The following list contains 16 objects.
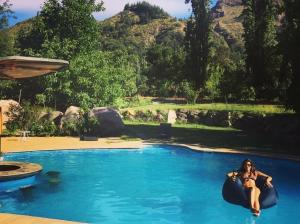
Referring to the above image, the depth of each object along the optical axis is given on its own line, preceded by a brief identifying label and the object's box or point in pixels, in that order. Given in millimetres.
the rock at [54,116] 27547
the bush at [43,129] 25781
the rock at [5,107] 27452
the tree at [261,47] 39125
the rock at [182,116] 33406
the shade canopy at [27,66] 11559
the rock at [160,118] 33156
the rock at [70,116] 26547
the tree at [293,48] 22562
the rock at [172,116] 32678
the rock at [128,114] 33712
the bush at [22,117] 25656
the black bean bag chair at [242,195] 11141
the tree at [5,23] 42094
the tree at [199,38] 42375
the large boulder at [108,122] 26453
